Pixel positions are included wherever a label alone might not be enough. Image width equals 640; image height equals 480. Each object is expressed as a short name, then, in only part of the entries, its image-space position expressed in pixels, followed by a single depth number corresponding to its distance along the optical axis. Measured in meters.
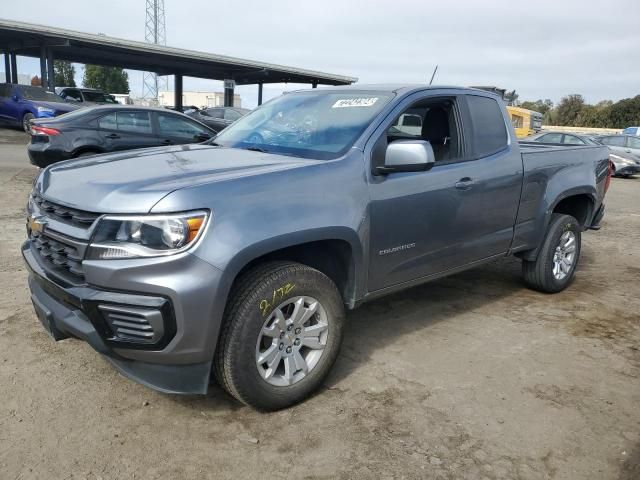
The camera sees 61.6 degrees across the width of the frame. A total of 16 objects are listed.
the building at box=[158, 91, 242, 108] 75.58
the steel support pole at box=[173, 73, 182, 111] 32.47
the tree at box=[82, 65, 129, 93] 69.06
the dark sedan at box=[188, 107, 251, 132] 16.94
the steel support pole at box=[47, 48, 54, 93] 23.39
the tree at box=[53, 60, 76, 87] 66.52
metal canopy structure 22.11
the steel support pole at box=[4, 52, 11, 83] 26.62
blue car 17.30
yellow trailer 27.65
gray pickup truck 2.48
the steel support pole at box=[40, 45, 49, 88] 22.98
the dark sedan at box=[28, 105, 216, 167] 8.59
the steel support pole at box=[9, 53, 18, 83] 26.13
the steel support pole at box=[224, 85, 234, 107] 30.00
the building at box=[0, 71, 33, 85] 60.58
